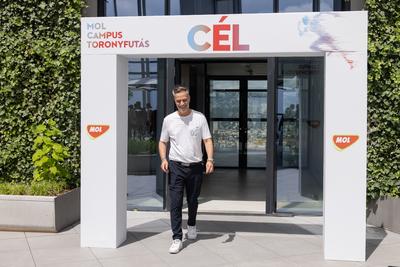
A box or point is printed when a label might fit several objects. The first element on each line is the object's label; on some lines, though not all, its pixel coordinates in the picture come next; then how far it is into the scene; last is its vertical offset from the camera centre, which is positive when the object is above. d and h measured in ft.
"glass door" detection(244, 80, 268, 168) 43.75 -0.91
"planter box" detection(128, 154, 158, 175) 25.07 -2.51
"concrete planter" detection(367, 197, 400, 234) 19.62 -4.27
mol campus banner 15.21 +2.80
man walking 16.67 -1.26
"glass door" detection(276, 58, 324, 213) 23.67 -1.04
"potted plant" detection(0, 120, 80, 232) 19.17 -3.36
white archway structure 15.30 +1.17
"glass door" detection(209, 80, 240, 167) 44.11 -0.44
